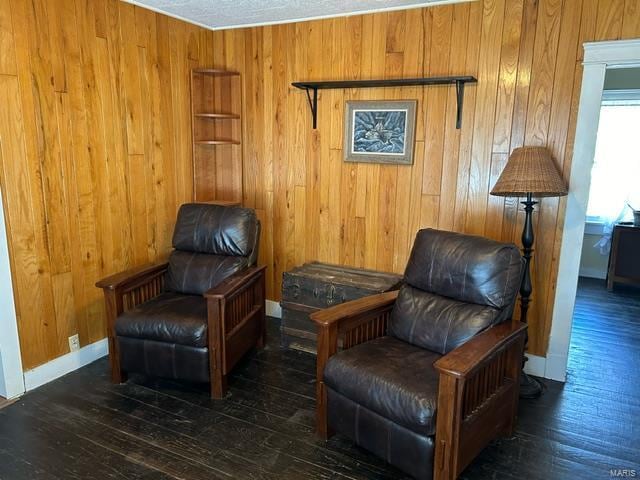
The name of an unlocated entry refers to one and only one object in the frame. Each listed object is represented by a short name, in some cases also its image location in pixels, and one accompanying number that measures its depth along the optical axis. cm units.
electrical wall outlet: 303
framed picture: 325
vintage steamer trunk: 319
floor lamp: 253
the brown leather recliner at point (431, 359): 191
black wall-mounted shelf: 298
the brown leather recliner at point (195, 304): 269
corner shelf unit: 382
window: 509
